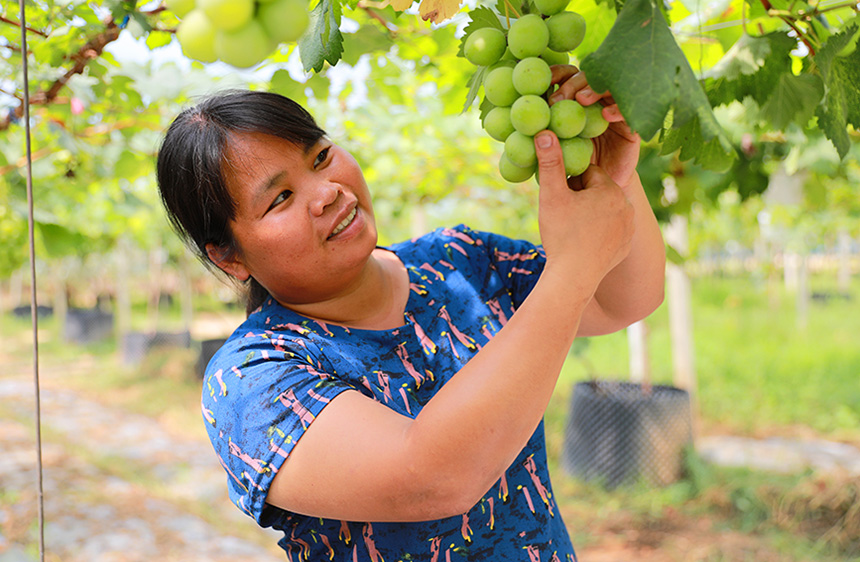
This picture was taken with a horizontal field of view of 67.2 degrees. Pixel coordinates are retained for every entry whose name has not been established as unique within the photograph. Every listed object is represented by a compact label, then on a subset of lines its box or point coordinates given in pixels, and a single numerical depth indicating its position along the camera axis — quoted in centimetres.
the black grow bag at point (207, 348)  738
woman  66
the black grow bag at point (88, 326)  1066
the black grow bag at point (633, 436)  384
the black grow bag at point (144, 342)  854
